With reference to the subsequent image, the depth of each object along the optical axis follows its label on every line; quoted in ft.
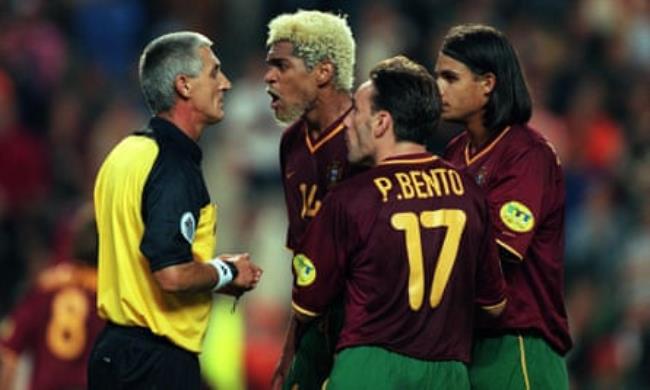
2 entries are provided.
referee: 53.11
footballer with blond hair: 57.00
